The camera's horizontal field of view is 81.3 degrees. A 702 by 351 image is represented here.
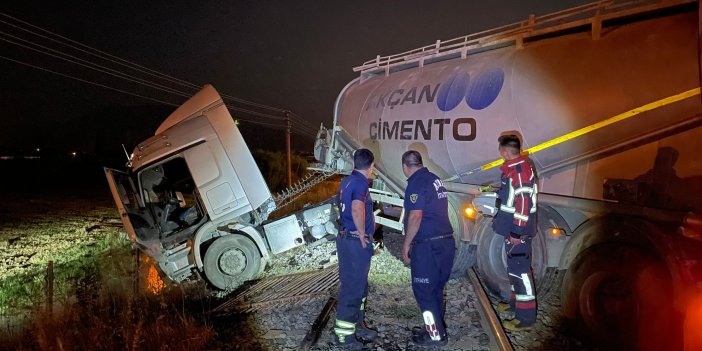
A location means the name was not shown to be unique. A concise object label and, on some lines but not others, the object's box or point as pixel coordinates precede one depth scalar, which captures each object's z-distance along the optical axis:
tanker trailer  3.27
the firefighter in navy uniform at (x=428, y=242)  3.56
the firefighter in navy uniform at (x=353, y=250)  3.64
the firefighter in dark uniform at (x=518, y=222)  3.72
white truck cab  6.15
